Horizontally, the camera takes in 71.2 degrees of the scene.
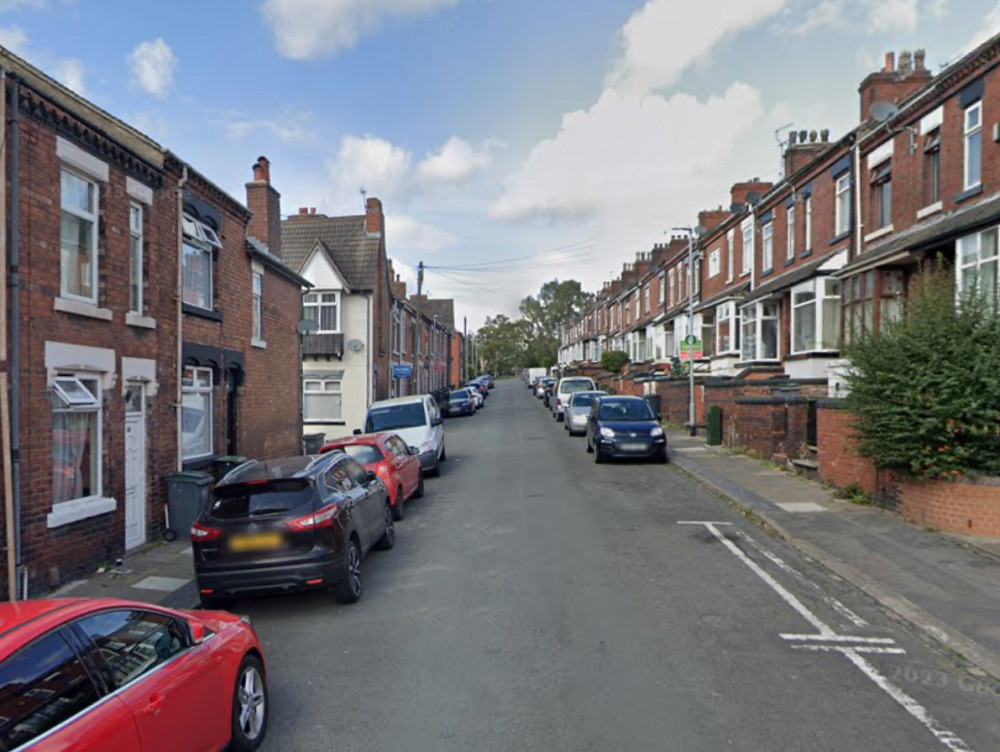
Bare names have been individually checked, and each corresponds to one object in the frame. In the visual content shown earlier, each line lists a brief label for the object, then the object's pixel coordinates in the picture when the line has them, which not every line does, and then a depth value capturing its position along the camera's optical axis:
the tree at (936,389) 9.05
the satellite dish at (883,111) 16.77
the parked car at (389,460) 11.34
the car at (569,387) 32.02
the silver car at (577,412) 25.30
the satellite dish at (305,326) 17.89
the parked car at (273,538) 6.67
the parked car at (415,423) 15.87
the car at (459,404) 39.47
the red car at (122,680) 2.86
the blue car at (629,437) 17.22
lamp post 23.64
